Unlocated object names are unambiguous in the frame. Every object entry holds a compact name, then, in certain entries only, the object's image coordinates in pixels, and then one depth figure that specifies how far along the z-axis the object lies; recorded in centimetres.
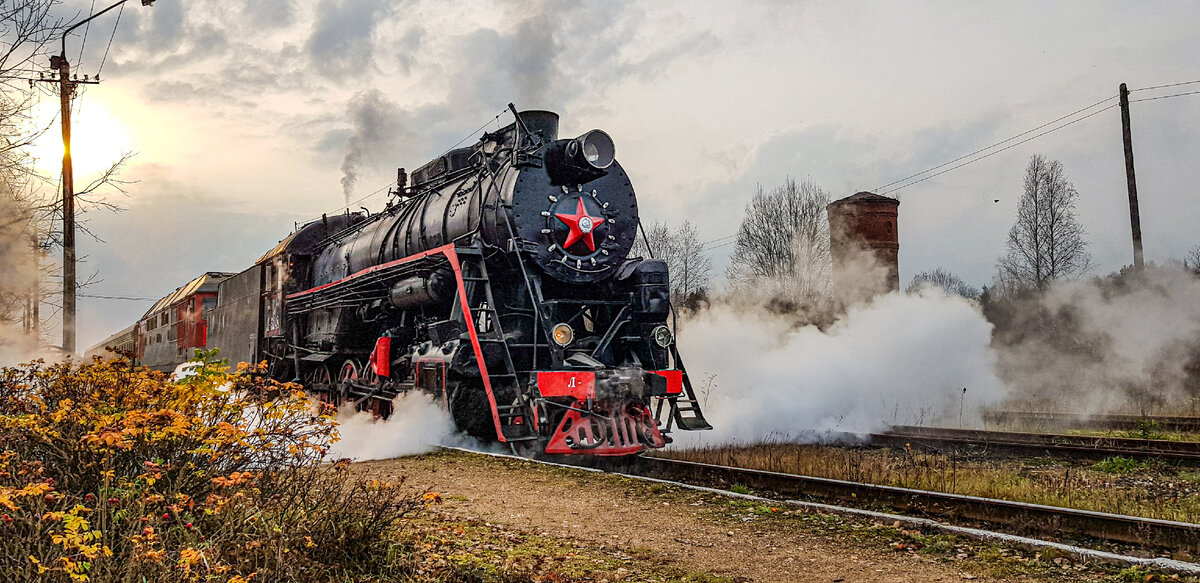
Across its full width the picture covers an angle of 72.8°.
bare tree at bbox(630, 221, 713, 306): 4122
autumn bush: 380
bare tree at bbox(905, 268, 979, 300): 4919
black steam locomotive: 902
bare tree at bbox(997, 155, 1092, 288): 2986
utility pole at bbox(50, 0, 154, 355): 1641
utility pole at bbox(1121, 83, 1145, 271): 1889
